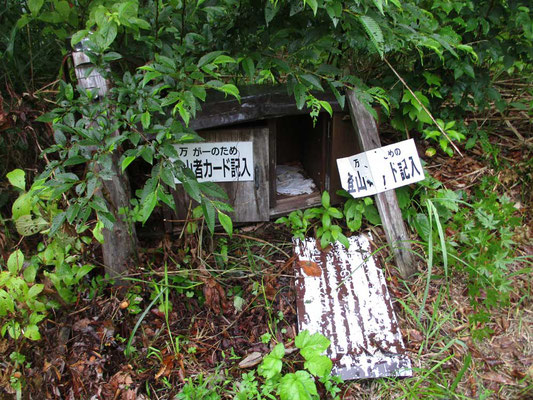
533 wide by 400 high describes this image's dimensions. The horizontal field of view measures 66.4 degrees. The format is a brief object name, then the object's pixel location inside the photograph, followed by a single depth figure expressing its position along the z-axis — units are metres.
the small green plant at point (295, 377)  1.67
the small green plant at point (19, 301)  1.66
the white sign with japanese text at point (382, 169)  2.26
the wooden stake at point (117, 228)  1.81
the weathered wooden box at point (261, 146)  2.10
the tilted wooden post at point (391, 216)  2.25
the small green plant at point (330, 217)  2.35
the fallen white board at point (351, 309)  1.89
